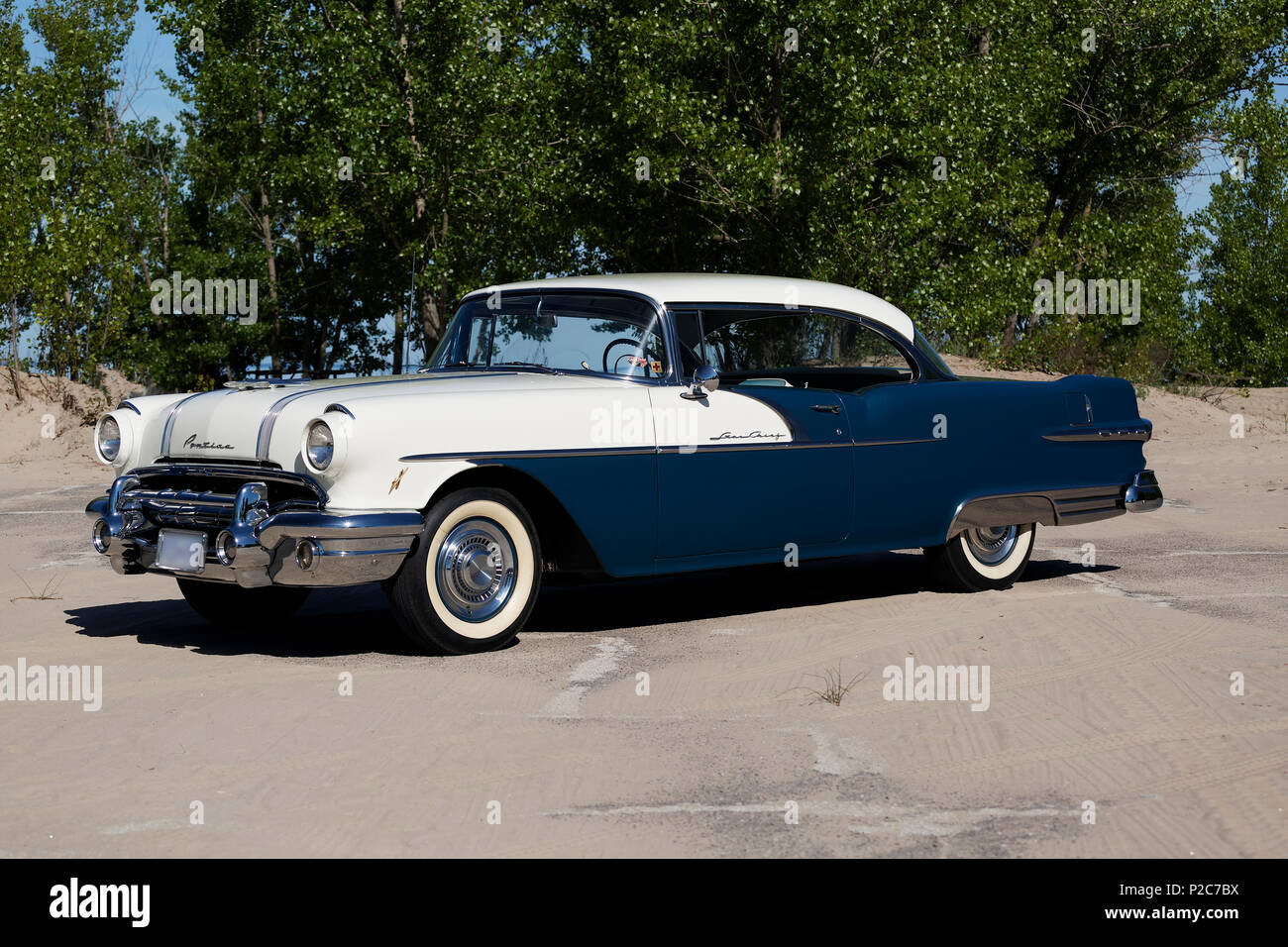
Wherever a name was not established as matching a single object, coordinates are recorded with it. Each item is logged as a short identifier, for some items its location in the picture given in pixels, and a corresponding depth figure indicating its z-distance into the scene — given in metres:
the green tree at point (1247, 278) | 37.69
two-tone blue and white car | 6.04
